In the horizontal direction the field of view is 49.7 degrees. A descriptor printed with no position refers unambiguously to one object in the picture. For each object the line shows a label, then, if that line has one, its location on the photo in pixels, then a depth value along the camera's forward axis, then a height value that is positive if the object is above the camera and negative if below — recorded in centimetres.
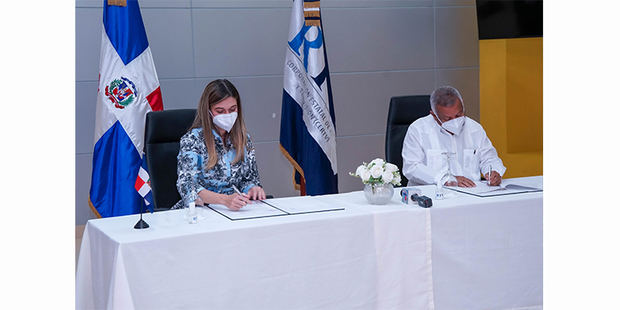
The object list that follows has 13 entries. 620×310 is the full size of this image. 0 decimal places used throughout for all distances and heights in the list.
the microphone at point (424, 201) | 277 -20
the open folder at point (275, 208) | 269 -22
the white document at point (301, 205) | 276 -22
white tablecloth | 236 -40
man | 369 +4
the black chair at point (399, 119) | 399 +20
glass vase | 286 -17
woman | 306 +1
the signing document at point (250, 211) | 266 -23
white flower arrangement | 285 -9
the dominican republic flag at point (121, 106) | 425 +32
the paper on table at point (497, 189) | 308 -17
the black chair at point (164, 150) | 342 +3
